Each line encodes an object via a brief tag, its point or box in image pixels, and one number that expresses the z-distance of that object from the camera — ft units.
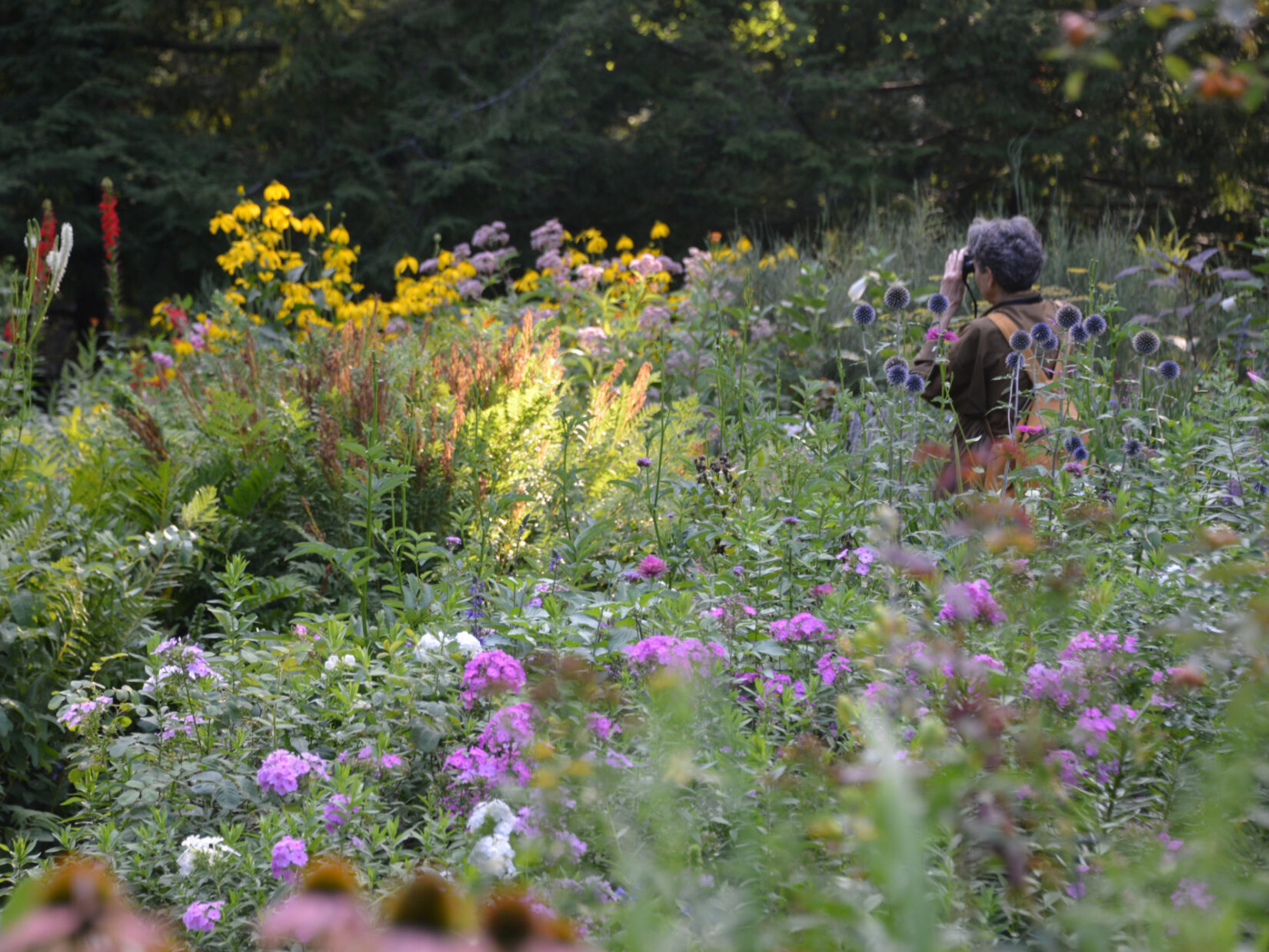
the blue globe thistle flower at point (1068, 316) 28.75
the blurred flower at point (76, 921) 8.40
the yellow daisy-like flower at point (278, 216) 35.94
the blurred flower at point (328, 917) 8.47
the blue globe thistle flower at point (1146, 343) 29.21
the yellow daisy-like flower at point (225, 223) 36.72
